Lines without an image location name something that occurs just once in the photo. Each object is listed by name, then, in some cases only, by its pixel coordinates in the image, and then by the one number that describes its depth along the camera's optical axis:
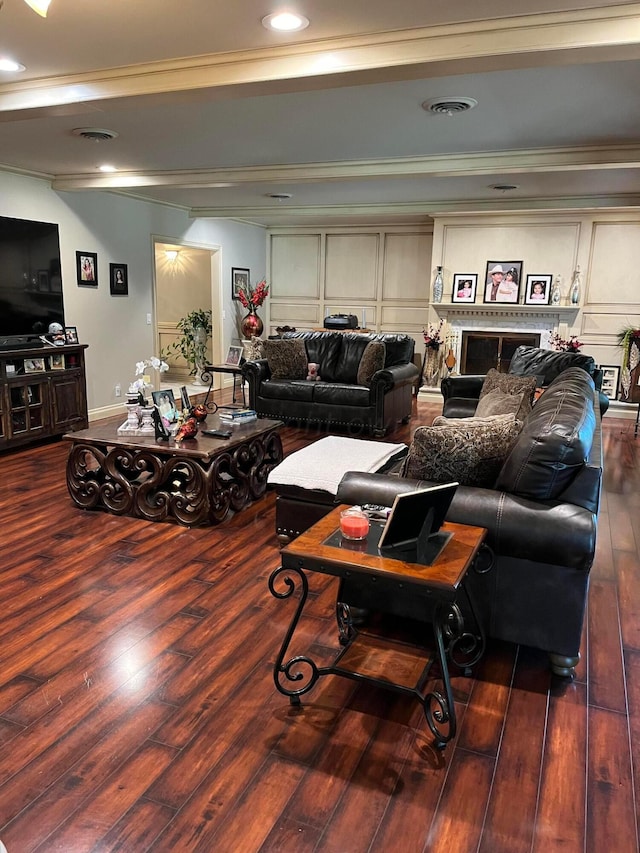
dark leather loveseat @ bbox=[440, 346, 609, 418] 5.50
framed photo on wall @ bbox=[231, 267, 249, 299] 9.45
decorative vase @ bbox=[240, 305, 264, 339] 9.48
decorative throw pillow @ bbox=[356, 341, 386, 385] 6.50
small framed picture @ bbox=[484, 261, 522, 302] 8.09
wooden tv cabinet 5.26
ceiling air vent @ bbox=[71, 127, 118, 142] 4.47
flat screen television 5.70
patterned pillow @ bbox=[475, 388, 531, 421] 3.74
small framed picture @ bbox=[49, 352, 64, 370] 5.77
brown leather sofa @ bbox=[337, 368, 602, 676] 2.23
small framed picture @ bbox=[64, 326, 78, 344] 6.08
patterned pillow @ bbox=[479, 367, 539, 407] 4.31
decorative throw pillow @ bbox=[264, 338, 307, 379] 6.90
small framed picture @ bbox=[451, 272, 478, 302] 8.30
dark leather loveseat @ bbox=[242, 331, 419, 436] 6.32
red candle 2.07
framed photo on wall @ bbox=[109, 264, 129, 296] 7.16
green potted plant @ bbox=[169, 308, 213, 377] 9.24
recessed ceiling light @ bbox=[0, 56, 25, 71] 3.14
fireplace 8.29
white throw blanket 3.34
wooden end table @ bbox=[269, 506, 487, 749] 1.88
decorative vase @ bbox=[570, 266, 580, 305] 7.75
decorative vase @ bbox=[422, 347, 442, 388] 8.68
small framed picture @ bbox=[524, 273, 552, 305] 7.96
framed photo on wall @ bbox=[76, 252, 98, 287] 6.68
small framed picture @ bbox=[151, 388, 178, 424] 4.07
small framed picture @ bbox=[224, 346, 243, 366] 7.51
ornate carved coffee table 3.79
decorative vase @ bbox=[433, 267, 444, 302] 8.37
